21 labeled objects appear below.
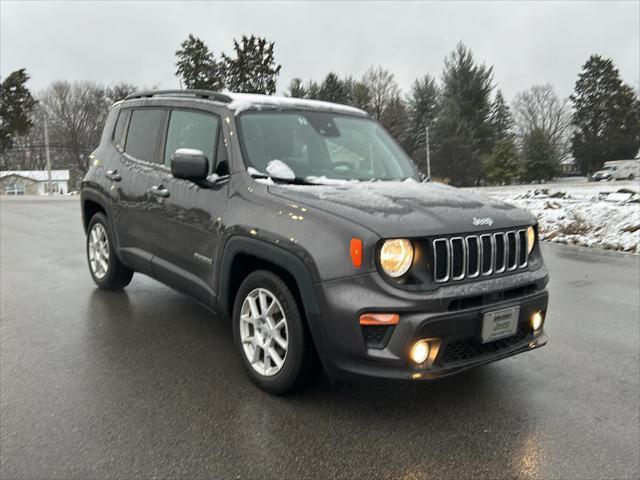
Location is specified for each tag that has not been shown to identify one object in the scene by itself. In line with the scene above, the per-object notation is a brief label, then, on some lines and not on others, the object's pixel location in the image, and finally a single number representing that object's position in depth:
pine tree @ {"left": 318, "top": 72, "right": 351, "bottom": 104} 57.09
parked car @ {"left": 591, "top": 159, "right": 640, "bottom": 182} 44.59
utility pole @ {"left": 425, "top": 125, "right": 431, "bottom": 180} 47.70
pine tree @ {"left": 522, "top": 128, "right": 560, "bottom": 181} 46.16
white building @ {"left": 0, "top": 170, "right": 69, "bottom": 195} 68.19
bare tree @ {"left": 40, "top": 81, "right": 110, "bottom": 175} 62.66
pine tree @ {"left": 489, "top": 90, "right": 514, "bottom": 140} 55.76
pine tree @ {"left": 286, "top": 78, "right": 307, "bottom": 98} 59.34
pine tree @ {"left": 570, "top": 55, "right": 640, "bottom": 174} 53.22
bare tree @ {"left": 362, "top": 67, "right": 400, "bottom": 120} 64.81
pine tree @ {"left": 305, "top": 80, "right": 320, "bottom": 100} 58.21
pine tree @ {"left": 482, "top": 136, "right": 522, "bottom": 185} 44.97
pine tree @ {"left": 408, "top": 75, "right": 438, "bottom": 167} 54.28
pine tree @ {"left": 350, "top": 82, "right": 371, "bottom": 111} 60.06
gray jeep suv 3.02
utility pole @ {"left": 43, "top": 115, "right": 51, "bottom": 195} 52.99
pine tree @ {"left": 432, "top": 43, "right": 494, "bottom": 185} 48.44
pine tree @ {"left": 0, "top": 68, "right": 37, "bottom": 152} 36.06
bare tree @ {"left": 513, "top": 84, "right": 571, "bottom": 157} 73.88
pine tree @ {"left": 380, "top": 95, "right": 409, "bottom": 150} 55.75
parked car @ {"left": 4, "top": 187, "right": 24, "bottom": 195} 67.99
